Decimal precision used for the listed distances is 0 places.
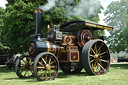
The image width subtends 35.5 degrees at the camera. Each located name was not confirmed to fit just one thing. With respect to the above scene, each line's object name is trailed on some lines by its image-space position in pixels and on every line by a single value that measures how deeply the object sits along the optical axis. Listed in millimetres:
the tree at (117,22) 20531
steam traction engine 8062
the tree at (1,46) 26044
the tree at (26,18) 13742
